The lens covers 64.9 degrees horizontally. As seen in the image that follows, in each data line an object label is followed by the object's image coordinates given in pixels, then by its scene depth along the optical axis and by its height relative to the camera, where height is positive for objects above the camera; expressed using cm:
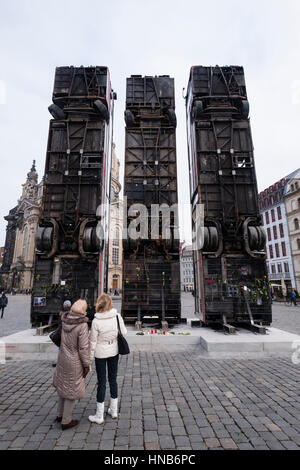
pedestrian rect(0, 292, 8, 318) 1795 -113
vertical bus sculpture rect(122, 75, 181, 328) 1181 +507
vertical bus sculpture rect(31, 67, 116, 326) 1122 +465
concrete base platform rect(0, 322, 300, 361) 805 -199
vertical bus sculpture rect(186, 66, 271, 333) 1070 +413
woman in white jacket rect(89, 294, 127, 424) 420 -116
